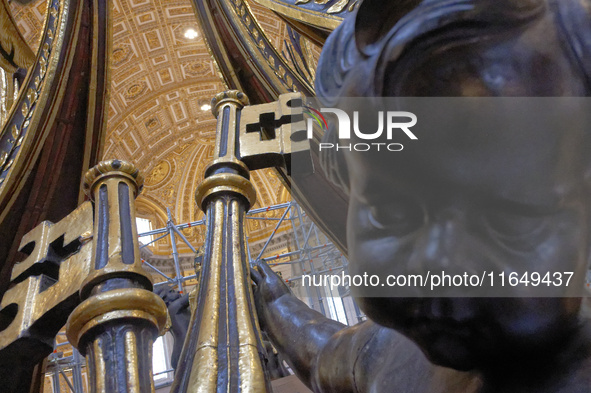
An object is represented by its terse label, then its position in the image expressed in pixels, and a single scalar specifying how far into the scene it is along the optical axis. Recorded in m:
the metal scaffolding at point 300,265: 11.08
